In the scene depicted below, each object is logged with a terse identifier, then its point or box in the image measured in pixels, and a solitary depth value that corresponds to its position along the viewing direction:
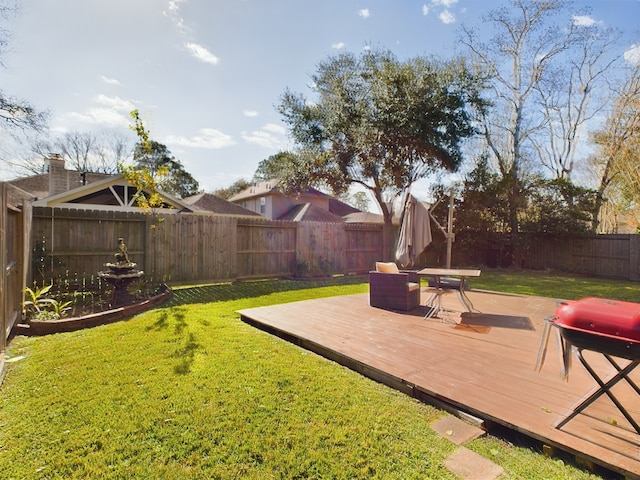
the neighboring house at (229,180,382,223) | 21.83
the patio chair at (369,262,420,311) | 5.62
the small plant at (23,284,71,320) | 4.95
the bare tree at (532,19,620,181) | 16.28
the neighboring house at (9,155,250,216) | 13.54
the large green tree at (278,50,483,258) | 11.44
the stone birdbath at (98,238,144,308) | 5.96
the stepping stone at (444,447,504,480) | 1.92
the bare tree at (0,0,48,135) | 12.72
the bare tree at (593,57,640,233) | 12.44
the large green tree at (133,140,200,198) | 28.69
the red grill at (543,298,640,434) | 1.93
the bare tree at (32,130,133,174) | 27.97
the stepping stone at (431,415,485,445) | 2.28
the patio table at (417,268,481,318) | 5.02
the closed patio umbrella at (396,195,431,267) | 6.42
